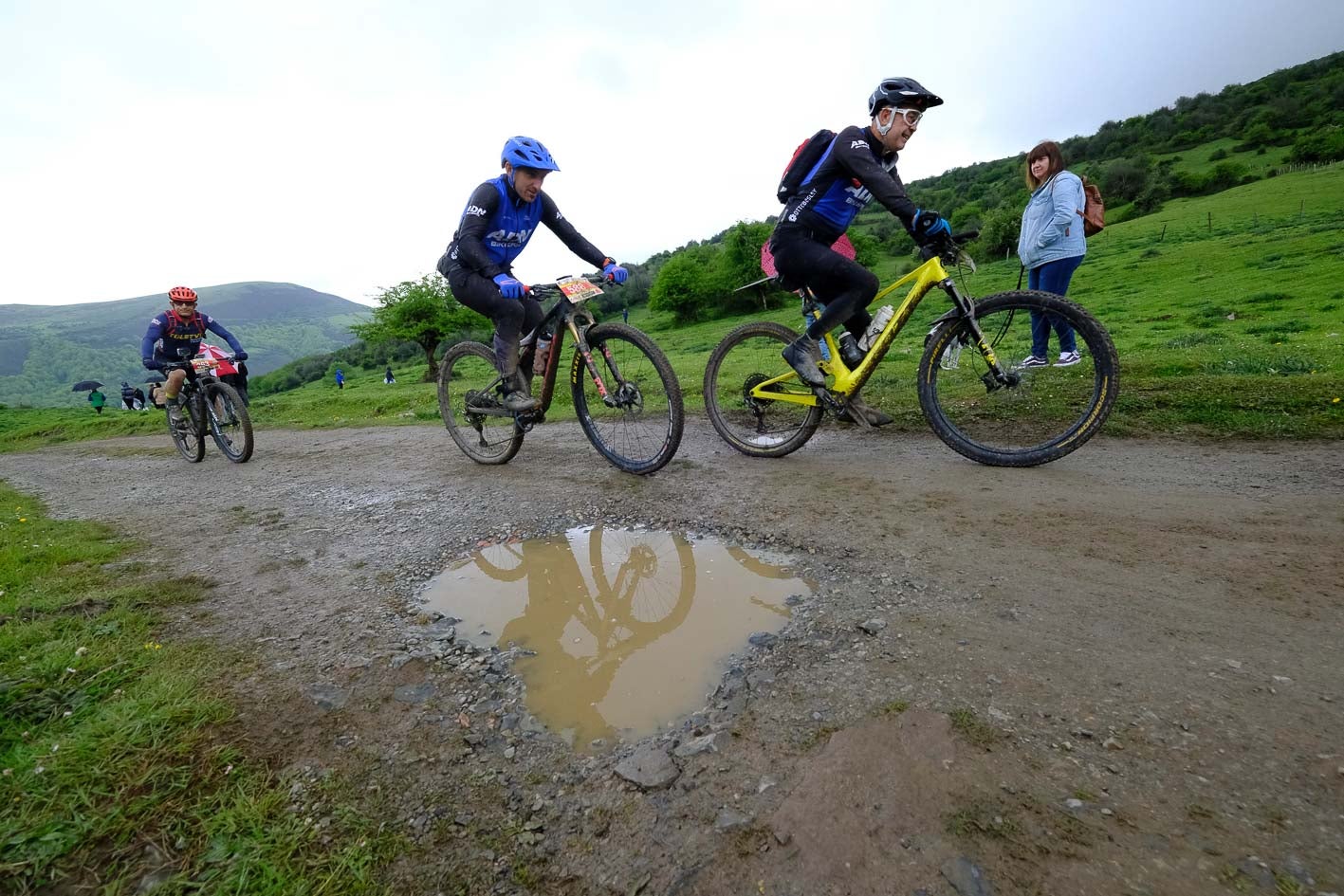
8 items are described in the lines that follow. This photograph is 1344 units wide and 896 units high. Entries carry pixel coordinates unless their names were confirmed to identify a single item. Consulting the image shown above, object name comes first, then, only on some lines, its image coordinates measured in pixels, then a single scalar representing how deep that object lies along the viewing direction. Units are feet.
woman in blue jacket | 20.31
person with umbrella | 91.77
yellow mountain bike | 12.82
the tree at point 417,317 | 127.75
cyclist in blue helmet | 16.14
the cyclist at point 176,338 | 26.12
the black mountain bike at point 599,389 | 15.53
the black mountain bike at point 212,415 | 24.93
